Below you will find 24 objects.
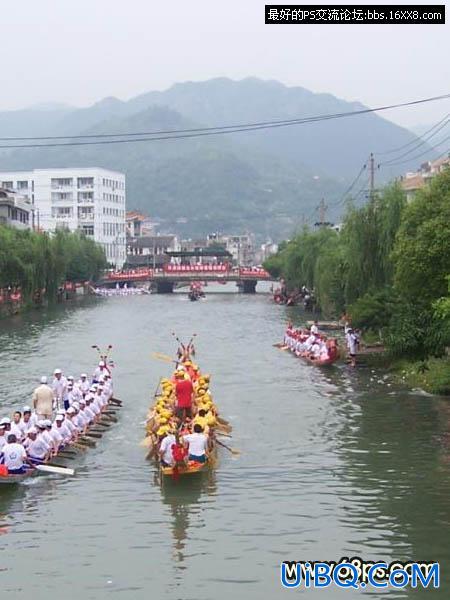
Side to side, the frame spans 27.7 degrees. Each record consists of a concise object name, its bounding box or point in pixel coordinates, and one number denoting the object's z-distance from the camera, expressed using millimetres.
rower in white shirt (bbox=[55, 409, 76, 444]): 21077
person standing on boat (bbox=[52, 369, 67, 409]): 26109
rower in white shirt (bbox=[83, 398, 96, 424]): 23703
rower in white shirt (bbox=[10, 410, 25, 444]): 19484
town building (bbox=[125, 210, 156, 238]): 185688
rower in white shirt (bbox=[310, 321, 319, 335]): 40812
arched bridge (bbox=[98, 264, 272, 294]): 112375
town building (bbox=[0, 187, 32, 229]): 89312
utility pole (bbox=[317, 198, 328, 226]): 84812
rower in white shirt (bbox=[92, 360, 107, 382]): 28094
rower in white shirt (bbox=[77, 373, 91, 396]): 25798
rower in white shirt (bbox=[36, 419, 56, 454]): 19609
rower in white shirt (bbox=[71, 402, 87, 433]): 22438
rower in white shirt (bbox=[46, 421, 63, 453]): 20247
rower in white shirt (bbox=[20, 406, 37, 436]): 20709
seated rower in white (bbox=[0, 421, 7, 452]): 18641
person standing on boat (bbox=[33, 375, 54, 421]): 23812
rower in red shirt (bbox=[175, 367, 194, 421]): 23344
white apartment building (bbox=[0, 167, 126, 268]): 142625
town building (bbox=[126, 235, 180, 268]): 157875
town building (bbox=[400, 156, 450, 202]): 88469
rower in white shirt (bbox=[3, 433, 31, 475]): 18250
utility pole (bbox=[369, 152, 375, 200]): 48156
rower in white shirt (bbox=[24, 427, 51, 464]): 19344
